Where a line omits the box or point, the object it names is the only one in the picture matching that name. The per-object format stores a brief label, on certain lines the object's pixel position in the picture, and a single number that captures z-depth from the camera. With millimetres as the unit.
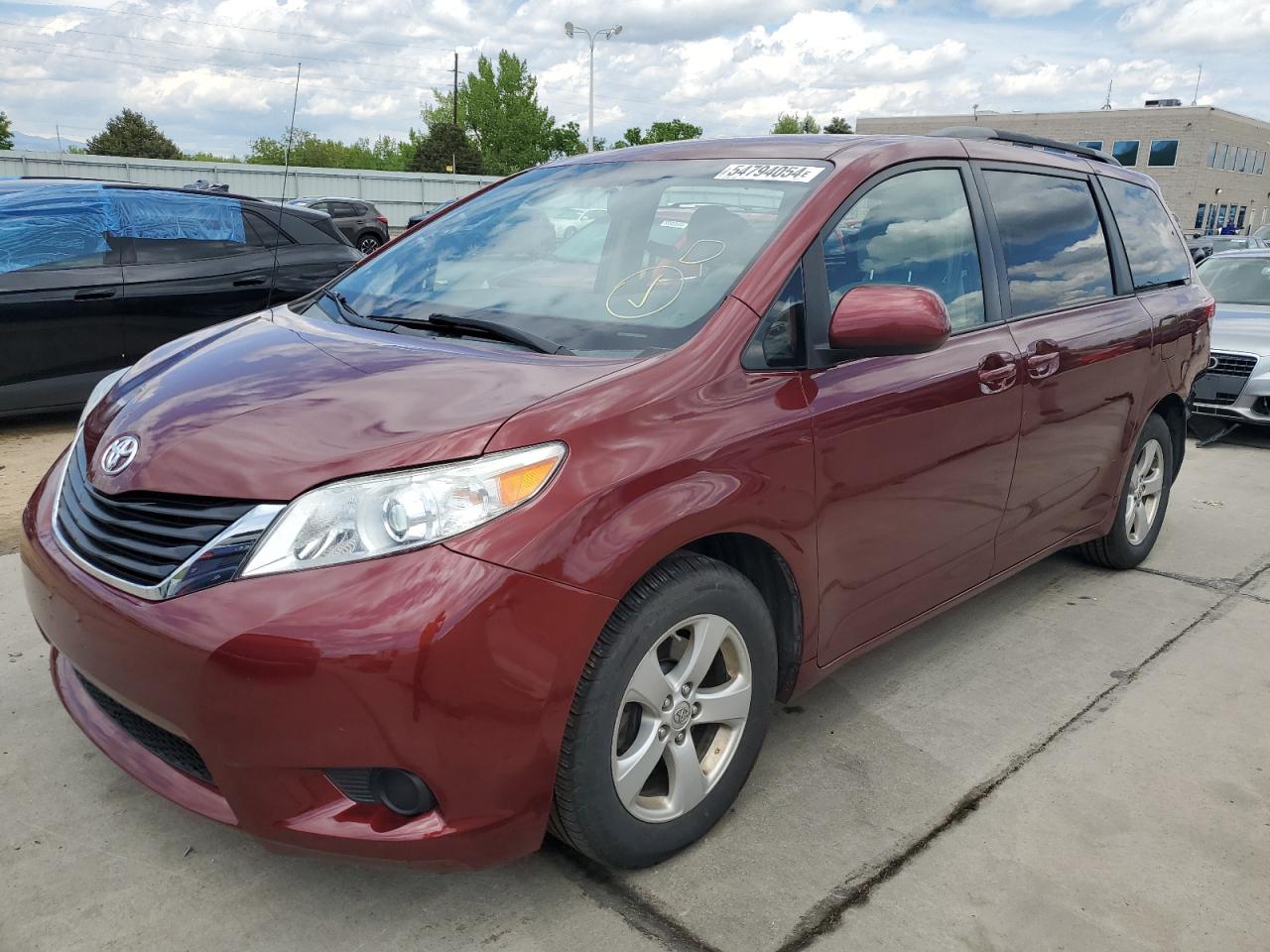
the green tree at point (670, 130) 73481
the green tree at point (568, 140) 69375
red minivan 1907
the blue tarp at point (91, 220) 6074
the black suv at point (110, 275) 6004
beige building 64688
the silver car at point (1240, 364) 7617
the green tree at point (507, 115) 66000
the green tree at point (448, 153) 61062
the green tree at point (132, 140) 58156
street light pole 37312
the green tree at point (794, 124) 91062
